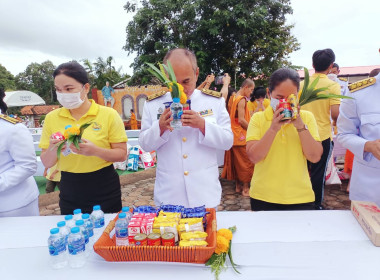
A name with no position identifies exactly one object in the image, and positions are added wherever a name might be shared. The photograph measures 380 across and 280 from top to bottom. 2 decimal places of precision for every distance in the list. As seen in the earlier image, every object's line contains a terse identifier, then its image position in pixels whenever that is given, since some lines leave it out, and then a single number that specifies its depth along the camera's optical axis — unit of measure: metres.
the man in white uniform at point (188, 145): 1.79
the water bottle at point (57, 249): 1.20
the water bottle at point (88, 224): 1.43
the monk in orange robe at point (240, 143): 4.35
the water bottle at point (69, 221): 1.43
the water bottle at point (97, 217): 1.57
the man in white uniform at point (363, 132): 1.81
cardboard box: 1.31
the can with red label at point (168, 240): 1.20
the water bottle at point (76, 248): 1.21
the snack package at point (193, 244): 1.19
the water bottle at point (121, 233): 1.27
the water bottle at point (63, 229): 1.28
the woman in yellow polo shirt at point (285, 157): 1.74
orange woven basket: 1.15
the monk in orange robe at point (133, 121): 14.37
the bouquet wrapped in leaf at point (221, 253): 1.16
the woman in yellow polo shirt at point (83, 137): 1.92
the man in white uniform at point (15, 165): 1.83
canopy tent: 14.29
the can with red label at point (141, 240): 1.21
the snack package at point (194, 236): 1.23
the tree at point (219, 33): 13.52
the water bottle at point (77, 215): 1.52
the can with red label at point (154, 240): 1.20
